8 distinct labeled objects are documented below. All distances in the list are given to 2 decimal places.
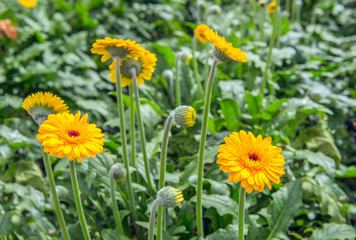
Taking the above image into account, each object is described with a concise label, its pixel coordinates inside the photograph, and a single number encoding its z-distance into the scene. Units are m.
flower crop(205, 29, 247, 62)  1.22
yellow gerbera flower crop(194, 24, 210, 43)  2.21
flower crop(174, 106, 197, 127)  1.33
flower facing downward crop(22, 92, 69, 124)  1.27
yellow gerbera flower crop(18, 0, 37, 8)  2.33
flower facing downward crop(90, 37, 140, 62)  1.36
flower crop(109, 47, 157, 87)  1.62
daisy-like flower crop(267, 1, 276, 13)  2.86
